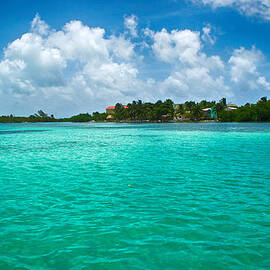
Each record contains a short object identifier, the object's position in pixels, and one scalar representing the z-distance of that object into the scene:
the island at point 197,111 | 145.00
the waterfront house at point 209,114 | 172.38
